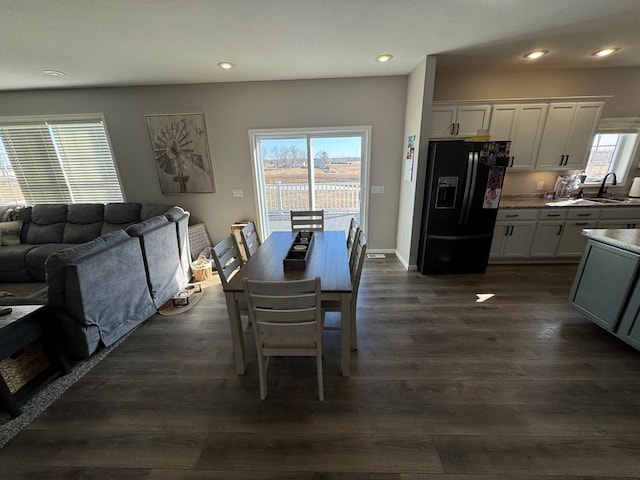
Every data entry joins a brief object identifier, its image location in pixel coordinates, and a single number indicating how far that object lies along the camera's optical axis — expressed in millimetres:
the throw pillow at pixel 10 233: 3396
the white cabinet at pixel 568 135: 3270
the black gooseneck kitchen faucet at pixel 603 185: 3655
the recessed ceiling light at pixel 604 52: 2750
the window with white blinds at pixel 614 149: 3520
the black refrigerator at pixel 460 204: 2926
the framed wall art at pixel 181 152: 3701
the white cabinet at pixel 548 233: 3326
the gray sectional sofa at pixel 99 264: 1885
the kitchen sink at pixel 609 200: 3330
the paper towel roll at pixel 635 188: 3469
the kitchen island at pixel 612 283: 1898
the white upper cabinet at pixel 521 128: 3275
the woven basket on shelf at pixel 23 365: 1600
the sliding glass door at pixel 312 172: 3779
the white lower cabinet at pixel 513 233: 3344
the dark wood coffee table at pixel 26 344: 1544
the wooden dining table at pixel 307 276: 1661
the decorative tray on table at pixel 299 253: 1933
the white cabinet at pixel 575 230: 3275
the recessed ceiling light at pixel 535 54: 2779
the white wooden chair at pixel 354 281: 1811
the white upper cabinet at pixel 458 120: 3273
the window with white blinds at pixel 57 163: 3803
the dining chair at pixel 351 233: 2539
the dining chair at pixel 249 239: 2516
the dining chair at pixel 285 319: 1385
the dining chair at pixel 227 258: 1784
